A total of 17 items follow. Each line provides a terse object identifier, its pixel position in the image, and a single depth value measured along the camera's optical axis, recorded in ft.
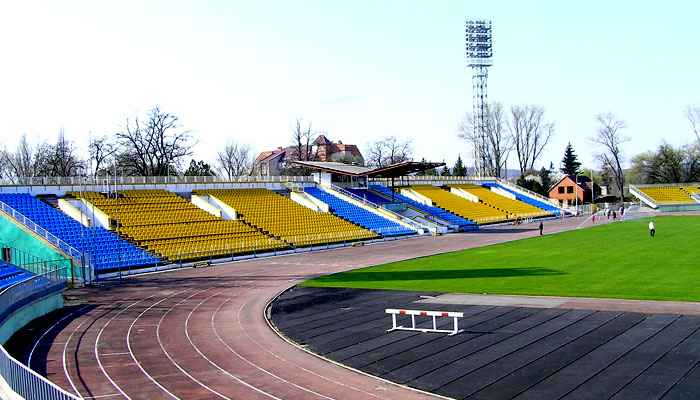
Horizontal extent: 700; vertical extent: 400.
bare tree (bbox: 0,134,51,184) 245.04
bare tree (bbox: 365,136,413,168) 359.46
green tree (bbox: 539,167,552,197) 352.28
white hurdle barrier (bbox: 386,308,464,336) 55.77
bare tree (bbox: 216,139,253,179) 363.76
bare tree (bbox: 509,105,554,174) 353.51
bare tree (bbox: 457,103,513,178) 356.59
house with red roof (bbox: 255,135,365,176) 416.87
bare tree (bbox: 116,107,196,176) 227.81
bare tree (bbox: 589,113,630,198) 327.88
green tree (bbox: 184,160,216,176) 293.02
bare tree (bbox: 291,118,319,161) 285.43
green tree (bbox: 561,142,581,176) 442.91
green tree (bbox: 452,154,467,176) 394.93
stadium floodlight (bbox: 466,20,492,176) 290.56
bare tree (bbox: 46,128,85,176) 236.63
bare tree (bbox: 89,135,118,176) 226.38
